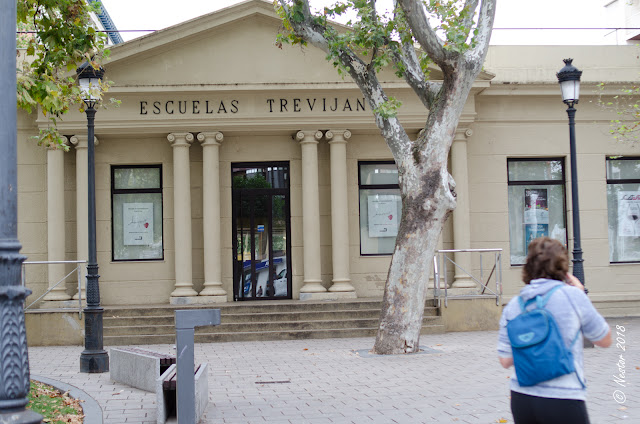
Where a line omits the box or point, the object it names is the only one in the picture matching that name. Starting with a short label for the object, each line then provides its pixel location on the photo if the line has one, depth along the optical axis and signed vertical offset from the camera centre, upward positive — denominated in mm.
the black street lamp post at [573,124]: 13086 +1889
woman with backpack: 3836 -569
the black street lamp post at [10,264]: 4523 -120
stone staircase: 15156 -1714
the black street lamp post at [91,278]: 11516 -554
